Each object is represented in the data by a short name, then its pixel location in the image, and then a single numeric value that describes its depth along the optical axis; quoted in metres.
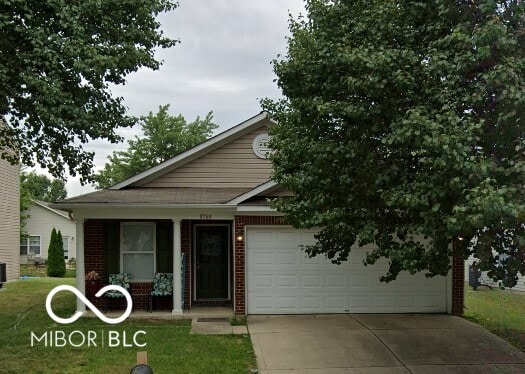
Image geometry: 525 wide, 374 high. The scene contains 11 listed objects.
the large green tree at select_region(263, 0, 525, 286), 5.08
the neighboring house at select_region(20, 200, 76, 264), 34.00
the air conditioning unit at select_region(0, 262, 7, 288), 17.33
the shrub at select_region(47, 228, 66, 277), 25.38
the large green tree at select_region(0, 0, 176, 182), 8.14
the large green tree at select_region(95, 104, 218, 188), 36.53
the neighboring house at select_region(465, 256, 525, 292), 19.02
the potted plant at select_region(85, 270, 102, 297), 12.09
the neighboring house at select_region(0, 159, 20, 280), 21.12
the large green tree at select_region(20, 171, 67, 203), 77.19
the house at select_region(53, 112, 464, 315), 11.90
